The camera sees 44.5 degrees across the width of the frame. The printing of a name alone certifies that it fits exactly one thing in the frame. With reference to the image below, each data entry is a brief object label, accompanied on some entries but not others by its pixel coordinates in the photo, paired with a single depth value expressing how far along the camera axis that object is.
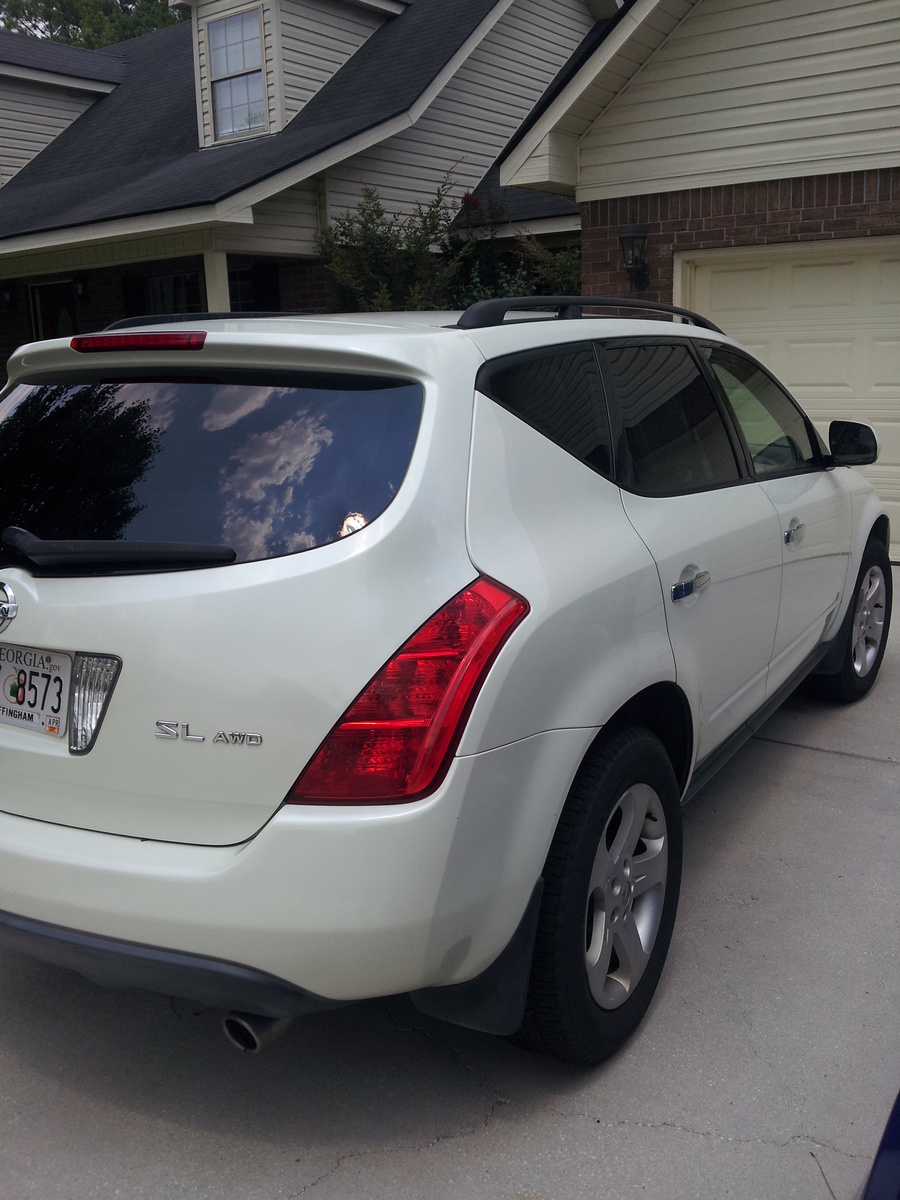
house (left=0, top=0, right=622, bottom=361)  12.23
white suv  2.12
